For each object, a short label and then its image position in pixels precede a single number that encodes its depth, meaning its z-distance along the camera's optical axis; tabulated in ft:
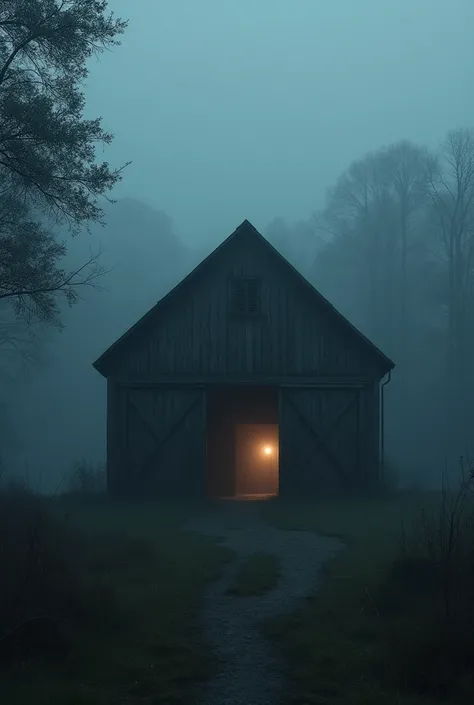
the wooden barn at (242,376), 73.20
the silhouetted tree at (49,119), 44.91
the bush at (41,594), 25.72
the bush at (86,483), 73.51
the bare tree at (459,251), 155.22
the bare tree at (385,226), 171.12
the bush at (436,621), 23.70
